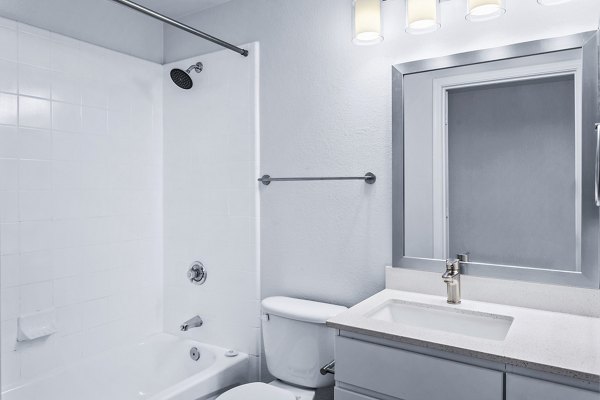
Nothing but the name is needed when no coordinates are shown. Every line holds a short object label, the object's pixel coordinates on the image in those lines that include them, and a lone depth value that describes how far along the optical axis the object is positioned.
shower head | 2.39
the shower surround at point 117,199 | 2.00
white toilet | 1.83
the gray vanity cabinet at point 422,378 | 1.14
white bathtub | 1.99
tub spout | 2.41
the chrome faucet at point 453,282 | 1.63
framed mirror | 1.50
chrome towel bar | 1.93
